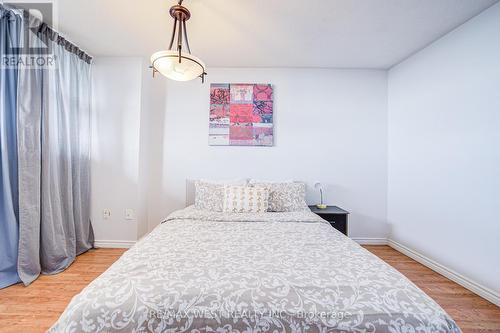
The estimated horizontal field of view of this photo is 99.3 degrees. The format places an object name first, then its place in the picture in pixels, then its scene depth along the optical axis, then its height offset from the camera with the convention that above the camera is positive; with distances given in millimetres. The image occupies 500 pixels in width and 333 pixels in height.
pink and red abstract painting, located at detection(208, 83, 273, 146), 2861 +684
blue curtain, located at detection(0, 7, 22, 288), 1742 +87
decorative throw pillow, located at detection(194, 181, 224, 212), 2352 -338
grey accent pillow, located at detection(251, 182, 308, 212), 2396 -347
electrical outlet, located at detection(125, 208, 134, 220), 2656 -602
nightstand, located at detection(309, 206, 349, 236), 2443 -588
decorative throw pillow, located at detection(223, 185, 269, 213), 2232 -355
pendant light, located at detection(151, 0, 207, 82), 1318 +670
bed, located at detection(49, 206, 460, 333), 761 -508
